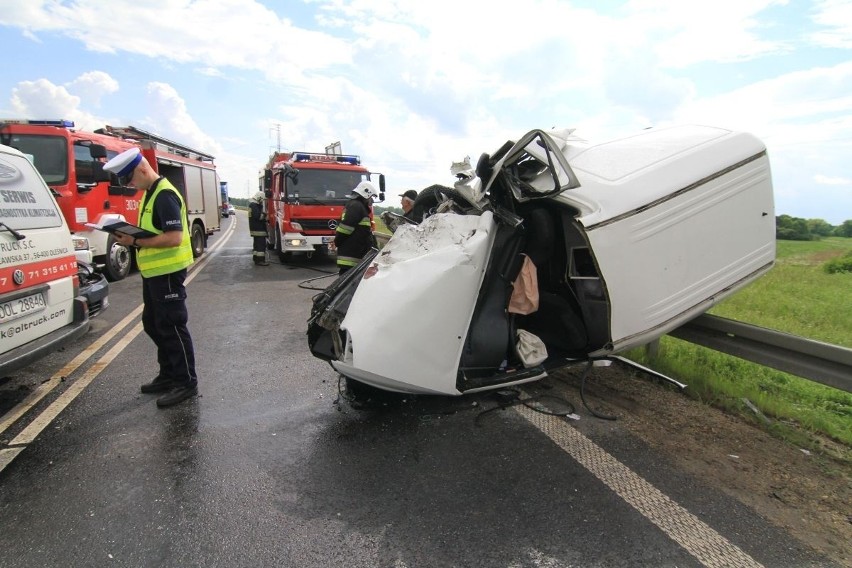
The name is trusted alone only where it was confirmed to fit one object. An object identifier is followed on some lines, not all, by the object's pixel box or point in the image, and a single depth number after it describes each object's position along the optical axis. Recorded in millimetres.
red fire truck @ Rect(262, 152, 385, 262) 11445
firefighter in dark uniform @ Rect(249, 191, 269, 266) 12219
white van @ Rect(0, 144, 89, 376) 3539
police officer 3902
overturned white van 3109
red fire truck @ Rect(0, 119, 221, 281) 8242
